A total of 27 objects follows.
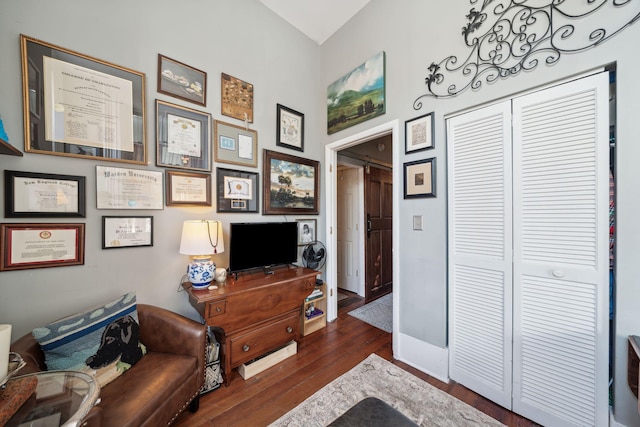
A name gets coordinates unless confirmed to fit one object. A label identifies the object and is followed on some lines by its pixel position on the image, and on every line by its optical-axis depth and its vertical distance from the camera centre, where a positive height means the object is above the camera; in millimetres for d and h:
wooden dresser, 1610 -784
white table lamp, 1654 -270
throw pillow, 1116 -704
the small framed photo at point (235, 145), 2055 +649
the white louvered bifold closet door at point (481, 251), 1492 -286
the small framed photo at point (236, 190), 2068 +204
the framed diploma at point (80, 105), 1357 +714
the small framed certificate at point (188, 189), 1807 +195
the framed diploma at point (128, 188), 1548 +170
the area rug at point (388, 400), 1405 -1332
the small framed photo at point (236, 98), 2111 +1113
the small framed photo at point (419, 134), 1833 +662
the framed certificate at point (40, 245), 1284 -207
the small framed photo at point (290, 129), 2471 +947
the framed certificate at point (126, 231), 1566 -144
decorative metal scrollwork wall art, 1175 +1068
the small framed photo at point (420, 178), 1811 +277
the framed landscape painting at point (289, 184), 2375 +309
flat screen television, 1954 -319
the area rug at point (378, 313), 2658 -1354
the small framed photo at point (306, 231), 2621 -235
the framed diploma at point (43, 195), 1293 +104
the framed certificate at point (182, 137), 1777 +626
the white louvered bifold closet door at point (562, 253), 1197 -246
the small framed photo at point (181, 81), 1798 +1110
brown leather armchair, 1008 -890
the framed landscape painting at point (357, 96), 2205 +1256
